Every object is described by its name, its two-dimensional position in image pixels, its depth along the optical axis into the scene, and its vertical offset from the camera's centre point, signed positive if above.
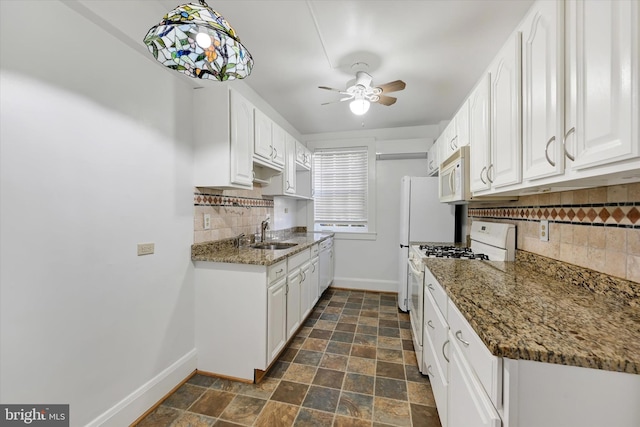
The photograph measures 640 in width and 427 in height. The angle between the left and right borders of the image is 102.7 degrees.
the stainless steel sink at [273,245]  2.79 -0.35
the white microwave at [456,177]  1.96 +0.32
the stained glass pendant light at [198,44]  0.96 +0.68
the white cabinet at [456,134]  2.09 +0.76
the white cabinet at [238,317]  1.90 -0.80
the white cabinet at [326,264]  3.45 -0.72
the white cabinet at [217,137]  2.01 +0.62
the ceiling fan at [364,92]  2.26 +1.10
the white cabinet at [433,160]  3.22 +0.72
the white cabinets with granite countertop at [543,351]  0.67 -0.38
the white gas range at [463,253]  1.91 -0.34
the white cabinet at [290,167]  3.11 +0.59
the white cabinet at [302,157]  3.57 +0.84
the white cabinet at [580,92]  0.71 +0.42
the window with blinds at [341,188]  4.17 +0.42
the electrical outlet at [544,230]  1.56 -0.10
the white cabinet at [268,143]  2.37 +0.72
